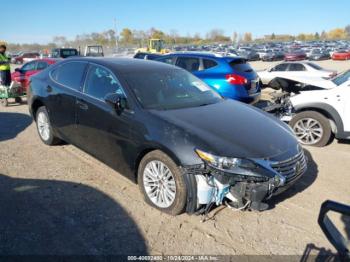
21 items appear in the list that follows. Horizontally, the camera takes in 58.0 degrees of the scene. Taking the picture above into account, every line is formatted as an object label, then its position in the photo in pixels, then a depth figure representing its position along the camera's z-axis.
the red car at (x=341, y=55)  41.22
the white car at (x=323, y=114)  5.69
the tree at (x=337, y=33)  133.01
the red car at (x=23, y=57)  42.22
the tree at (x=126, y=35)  103.49
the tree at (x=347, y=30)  138.88
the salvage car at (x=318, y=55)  42.88
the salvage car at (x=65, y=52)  26.19
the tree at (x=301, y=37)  130.25
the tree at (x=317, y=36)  131.50
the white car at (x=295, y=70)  15.23
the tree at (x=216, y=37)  125.54
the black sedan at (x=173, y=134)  3.16
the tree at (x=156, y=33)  100.68
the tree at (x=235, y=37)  110.29
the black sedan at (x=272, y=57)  43.38
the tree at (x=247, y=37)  146.77
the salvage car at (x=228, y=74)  7.79
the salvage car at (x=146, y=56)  11.80
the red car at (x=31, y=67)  11.49
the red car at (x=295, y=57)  40.38
